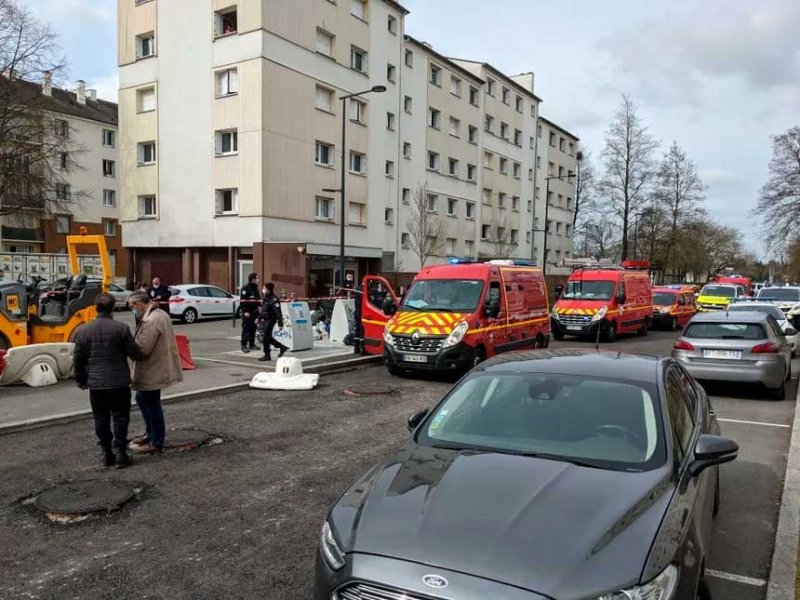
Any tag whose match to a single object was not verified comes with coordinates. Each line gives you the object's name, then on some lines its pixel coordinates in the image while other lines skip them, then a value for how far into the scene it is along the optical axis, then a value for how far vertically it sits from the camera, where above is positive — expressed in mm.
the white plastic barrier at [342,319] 16328 -1370
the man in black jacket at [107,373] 6094 -1078
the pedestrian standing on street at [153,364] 6551 -1057
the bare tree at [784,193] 41375 +5321
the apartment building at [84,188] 43594 +5597
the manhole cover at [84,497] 5041 -1970
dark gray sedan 2521 -1103
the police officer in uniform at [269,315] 13367 -1068
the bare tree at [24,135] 28844 +6131
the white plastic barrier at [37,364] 10117 -1701
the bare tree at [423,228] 37184 +2404
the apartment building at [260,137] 28562 +6339
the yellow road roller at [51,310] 11164 -929
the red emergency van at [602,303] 19125 -1037
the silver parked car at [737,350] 10336 -1293
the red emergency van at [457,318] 11727 -1016
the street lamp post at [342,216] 21194 +1761
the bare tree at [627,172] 45219 +7110
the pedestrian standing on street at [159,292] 16156 -759
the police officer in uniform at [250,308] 14210 -995
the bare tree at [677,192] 48406 +6240
